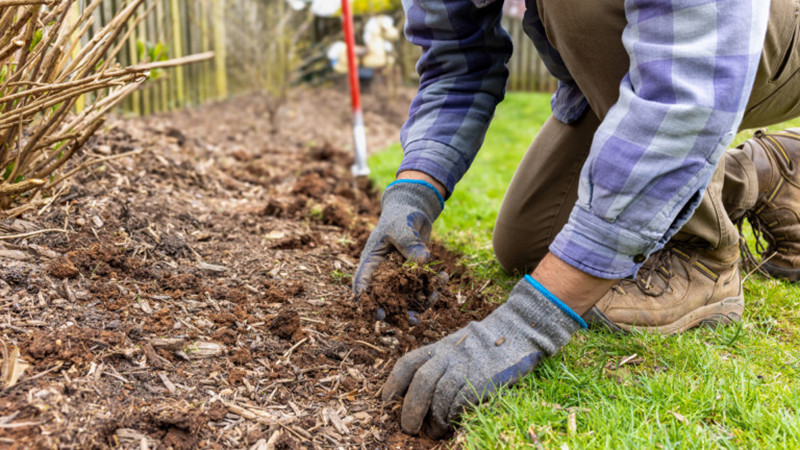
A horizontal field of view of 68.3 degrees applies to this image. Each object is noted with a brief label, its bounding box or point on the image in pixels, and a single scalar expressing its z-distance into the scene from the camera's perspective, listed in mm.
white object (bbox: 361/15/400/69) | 8781
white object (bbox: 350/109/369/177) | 4445
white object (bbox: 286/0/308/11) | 7468
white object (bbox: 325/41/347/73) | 8375
